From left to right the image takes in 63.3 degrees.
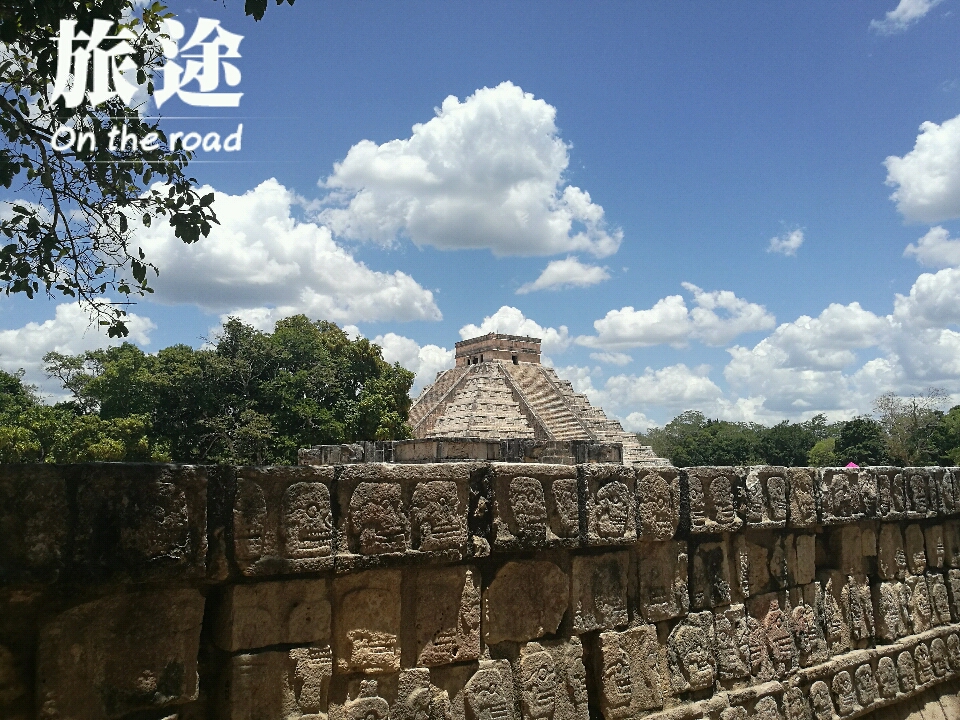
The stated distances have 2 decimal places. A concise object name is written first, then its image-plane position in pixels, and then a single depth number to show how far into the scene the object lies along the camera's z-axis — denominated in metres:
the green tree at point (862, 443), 43.16
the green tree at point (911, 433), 41.66
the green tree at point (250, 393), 24.48
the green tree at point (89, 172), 3.97
